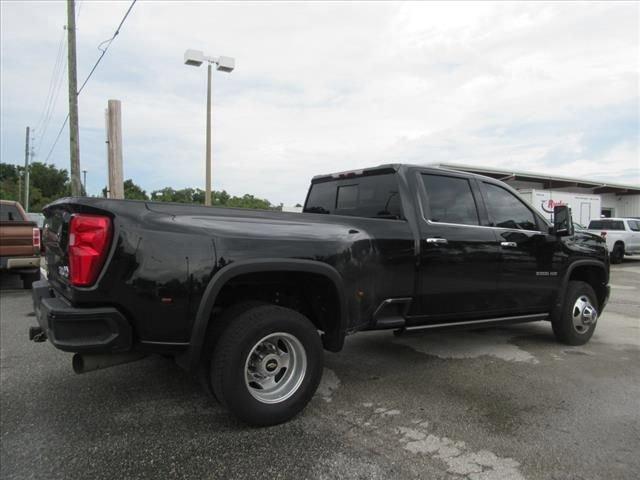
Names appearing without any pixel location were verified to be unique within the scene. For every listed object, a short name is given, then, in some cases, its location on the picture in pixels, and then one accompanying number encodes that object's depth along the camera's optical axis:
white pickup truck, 17.64
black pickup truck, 2.73
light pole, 13.84
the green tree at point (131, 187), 58.96
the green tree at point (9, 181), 70.06
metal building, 21.56
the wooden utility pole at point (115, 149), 11.07
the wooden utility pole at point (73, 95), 14.04
